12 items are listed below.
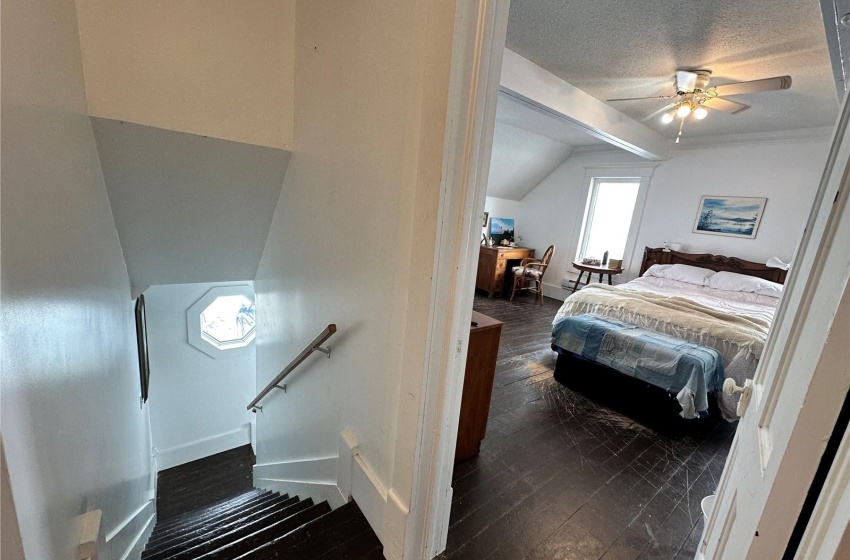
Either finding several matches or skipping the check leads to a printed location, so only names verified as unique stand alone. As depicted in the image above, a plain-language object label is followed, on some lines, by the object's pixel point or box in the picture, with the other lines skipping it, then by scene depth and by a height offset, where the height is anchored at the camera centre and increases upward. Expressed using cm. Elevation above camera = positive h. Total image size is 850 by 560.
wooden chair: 539 -92
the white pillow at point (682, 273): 407 -56
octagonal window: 414 -173
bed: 223 -81
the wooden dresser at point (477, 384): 172 -90
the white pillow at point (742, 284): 355 -55
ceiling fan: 232 +97
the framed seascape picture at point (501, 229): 598 -33
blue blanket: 214 -91
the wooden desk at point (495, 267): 545 -91
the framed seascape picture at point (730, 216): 401 +18
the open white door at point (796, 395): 43 -24
